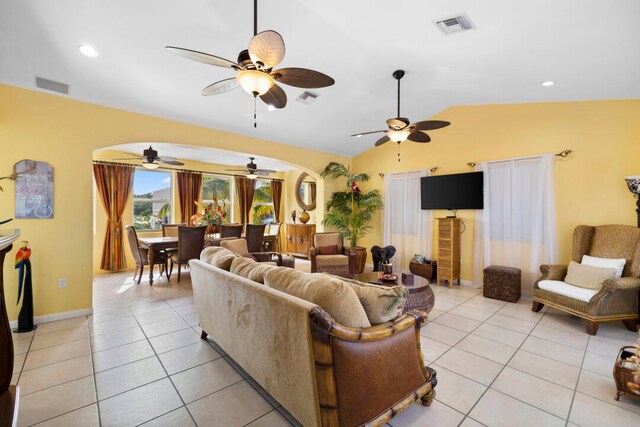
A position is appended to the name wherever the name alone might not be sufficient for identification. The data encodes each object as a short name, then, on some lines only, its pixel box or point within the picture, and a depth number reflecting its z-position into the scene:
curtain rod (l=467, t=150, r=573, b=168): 3.90
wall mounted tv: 4.68
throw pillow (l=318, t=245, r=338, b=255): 5.38
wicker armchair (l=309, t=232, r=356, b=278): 5.00
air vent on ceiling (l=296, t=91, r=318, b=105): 3.91
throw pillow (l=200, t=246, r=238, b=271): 2.45
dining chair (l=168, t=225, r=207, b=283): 4.71
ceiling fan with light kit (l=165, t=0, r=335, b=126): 1.78
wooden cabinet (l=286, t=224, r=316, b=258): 7.52
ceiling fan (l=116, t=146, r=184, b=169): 4.60
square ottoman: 4.02
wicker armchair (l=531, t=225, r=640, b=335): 2.89
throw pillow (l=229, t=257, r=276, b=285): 1.99
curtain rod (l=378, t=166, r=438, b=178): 5.27
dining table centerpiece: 5.26
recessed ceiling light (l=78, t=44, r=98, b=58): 2.61
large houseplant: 6.18
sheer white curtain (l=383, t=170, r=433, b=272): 5.43
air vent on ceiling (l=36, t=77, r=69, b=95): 3.02
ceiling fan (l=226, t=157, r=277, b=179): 6.28
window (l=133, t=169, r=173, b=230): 6.40
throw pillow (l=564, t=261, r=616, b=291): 3.09
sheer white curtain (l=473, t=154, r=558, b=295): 4.04
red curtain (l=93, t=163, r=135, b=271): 5.72
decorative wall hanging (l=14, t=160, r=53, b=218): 3.07
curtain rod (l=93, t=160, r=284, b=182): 5.68
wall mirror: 8.09
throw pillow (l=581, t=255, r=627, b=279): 3.16
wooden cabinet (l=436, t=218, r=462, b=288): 4.76
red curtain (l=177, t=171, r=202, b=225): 6.76
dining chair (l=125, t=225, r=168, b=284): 4.75
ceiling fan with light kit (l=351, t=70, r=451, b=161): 3.35
